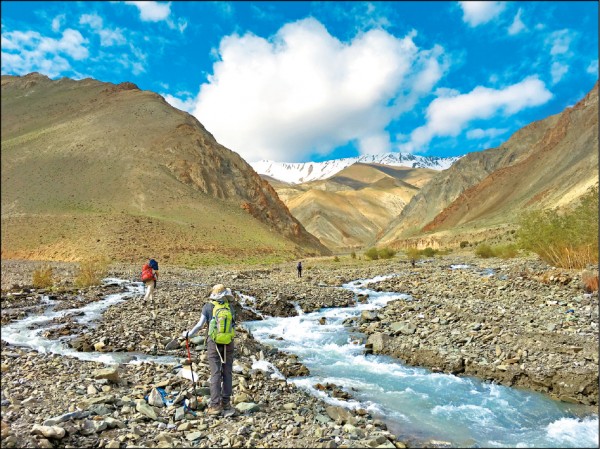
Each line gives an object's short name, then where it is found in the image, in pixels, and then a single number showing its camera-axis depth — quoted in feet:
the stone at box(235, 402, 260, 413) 29.12
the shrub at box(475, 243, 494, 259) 169.48
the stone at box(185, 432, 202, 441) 25.00
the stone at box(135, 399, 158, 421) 27.17
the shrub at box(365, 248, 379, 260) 208.23
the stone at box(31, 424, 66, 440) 23.38
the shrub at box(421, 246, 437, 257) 204.98
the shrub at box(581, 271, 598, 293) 61.20
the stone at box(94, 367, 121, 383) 32.32
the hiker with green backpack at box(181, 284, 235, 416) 28.86
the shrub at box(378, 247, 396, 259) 211.41
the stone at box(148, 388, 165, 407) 29.01
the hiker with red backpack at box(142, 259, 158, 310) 68.59
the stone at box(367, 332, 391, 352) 50.00
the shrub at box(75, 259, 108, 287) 91.63
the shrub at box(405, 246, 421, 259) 194.53
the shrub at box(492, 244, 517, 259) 145.26
